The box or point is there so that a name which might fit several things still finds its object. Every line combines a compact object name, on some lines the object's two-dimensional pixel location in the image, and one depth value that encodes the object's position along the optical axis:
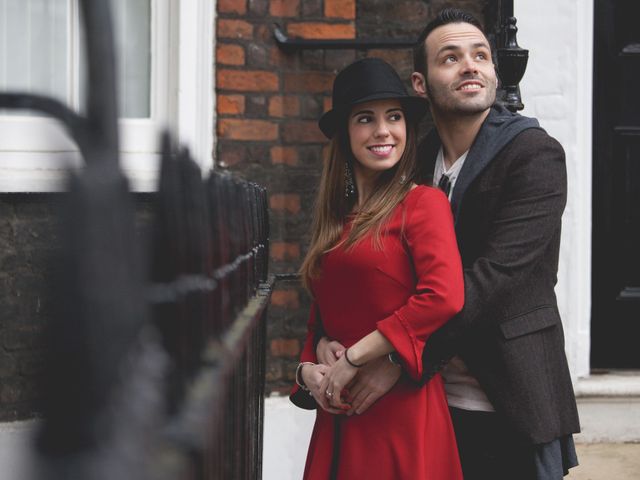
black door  4.09
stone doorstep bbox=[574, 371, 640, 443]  3.84
